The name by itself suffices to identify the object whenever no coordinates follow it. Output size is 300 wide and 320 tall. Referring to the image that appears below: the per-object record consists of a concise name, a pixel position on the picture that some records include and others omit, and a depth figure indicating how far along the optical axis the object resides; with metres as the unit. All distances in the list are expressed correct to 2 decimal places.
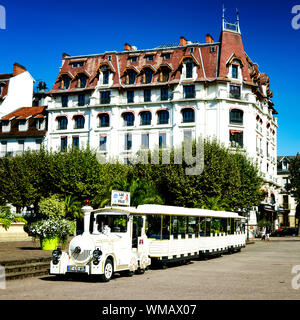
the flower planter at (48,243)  23.36
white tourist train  14.61
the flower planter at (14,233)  30.58
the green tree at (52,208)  26.53
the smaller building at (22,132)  62.22
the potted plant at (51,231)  22.88
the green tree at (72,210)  30.87
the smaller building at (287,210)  92.19
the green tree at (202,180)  42.34
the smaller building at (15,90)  67.38
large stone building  56.47
